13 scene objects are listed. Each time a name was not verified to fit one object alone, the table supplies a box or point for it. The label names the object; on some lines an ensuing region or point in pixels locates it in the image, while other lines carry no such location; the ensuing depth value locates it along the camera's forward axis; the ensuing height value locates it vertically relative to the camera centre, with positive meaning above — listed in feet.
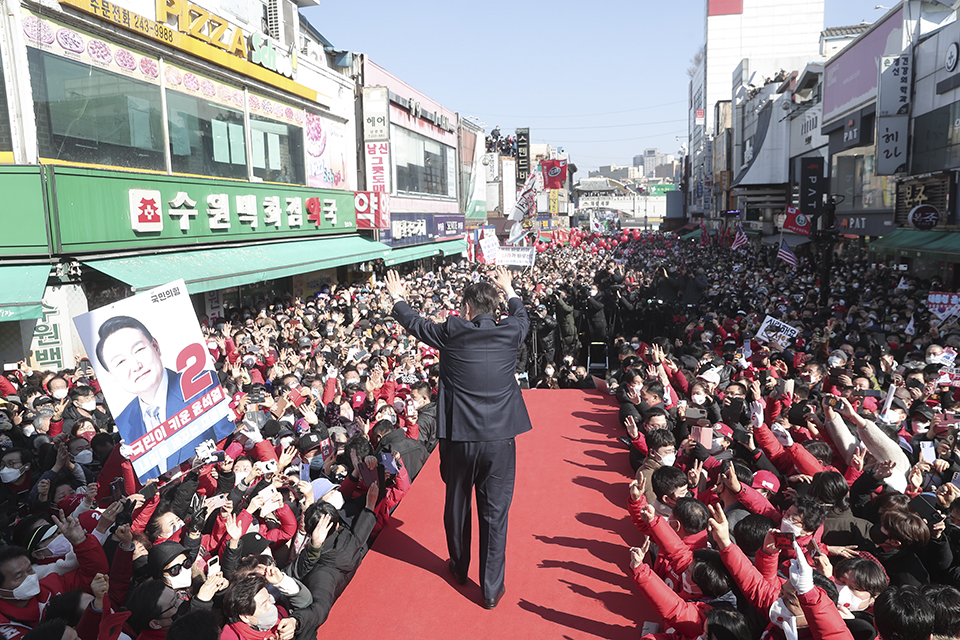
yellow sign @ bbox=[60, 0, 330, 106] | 35.19 +12.35
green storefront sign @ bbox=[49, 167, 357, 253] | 32.40 +1.36
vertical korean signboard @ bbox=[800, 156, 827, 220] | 71.87 +3.76
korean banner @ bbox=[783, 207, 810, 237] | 66.13 -0.44
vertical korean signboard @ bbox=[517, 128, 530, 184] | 164.76 +18.38
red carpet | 11.74 -7.15
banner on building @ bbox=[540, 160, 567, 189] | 161.27 +12.67
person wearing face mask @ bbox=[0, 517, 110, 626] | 12.23 -6.81
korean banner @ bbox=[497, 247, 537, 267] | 47.80 -2.33
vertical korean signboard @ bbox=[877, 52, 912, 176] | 61.62 +10.10
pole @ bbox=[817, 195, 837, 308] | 50.67 -2.17
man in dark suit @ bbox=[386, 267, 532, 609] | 11.74 -3.43
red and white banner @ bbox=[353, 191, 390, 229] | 68.08 +2.06
